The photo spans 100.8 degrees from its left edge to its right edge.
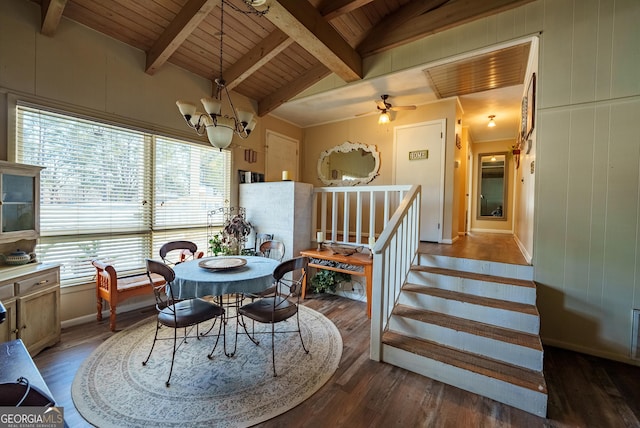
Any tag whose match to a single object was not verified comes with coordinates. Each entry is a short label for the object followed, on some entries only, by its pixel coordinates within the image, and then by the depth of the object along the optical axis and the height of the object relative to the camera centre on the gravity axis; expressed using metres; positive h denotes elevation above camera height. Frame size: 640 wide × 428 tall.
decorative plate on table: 2.41 -0.53
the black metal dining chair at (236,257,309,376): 2.21 -0.91
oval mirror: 5.22 +0.95
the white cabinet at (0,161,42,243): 2.38 +0.03
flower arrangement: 4.12 -0.47
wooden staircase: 1.95 -1.03
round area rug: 1.76 -1.37
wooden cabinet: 2.17 -0.89
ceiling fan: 4.31 +1.72
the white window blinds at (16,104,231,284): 2.82 +0.21
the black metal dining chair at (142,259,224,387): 2.07 -0.91
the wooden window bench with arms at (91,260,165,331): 2.82 -0.91
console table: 3.43 -0.76
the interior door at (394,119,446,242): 4.46 +0.81
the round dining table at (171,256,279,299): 2.13 -0.58
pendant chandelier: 2.24 +0.79
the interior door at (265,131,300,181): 5.27 +1.13
